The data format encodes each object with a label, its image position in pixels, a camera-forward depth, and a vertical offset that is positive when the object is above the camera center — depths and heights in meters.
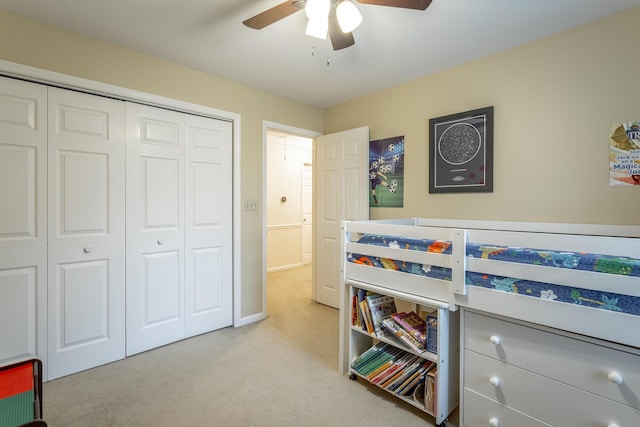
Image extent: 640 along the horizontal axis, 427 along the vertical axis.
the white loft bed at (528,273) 1.14 -0.29
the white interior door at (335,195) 3.22 +0.18
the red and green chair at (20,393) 1.07 -0.71
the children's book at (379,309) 1.97 -0.67
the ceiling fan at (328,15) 1.42 +0.98
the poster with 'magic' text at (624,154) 1.81 +0.35
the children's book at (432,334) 1.67 -0.69
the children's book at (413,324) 1.78 -0.70
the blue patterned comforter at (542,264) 1.13 -0.23
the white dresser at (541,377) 1.17 -0.73
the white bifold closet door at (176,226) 2.40 -0.14
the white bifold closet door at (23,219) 1.89 -0.06
